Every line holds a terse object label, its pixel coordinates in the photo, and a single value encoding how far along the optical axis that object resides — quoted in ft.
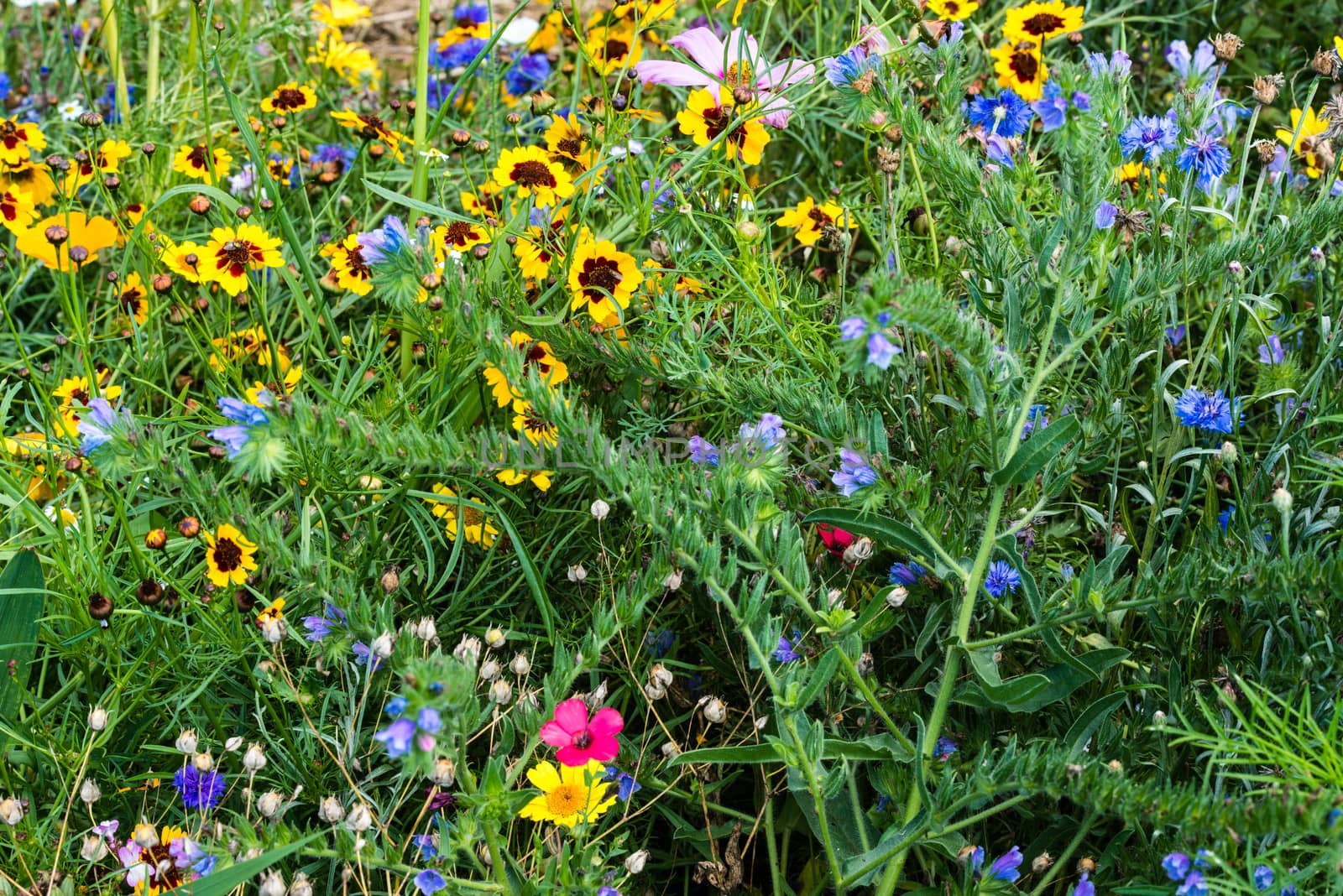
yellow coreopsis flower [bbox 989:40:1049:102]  4.27
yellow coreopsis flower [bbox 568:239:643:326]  4.22
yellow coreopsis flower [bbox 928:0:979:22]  4.30
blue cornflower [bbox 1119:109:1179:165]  4.12
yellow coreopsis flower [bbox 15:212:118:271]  4.34
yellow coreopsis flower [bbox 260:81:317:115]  4.59
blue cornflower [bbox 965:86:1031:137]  4.32
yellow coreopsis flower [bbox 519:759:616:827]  3.89
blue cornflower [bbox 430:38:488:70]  5.15
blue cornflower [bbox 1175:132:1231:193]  4.10
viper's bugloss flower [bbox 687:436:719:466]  3.96
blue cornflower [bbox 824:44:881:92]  4.10
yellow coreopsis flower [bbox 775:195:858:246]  4.40
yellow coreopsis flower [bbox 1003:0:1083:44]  4.33
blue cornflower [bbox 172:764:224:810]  3.99
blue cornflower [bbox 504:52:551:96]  5.03
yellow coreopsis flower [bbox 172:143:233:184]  4.56
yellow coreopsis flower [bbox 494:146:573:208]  4.27
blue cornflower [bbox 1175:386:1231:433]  4.06
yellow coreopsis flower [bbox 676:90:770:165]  4.33
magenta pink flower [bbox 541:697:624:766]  3.92
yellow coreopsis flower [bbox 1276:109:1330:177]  4.25
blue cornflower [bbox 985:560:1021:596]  3.99
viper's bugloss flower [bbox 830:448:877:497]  3.87
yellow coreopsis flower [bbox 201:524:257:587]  4.03
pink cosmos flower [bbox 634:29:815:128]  4.35
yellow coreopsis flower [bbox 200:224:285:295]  4.28
